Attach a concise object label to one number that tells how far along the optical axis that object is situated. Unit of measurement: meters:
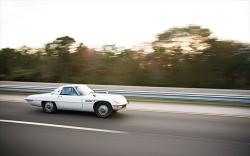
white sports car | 7.78
